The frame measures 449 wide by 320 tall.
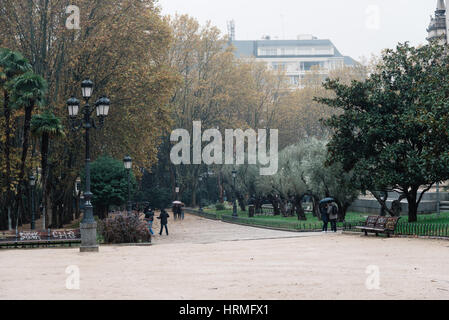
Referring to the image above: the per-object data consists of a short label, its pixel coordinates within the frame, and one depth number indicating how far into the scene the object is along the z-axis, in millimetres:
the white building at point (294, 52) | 127938
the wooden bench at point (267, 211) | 54378
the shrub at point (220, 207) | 62194
